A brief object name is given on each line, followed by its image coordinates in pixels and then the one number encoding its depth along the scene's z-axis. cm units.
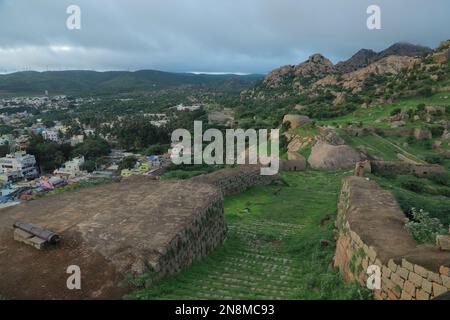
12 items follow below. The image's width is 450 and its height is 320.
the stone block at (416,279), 597
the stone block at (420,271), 588
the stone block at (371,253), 712
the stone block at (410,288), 606
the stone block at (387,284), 645
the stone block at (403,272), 623
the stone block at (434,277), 564
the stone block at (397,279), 628
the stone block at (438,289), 555
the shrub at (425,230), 800
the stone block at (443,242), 647
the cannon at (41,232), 914
